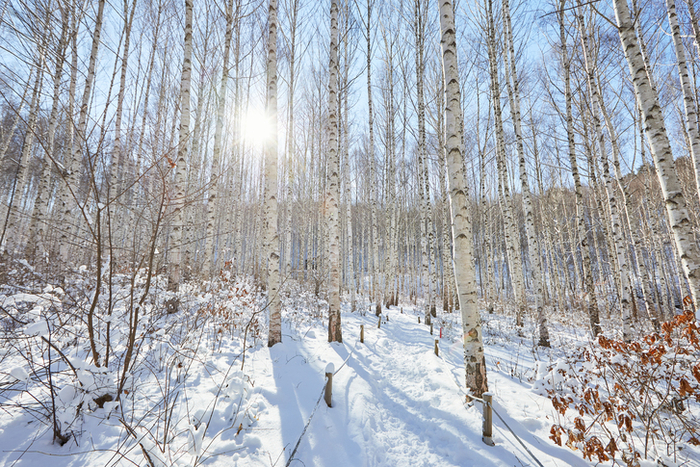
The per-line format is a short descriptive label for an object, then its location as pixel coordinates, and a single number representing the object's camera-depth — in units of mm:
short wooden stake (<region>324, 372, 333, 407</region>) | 3390
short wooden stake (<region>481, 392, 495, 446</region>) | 2848
